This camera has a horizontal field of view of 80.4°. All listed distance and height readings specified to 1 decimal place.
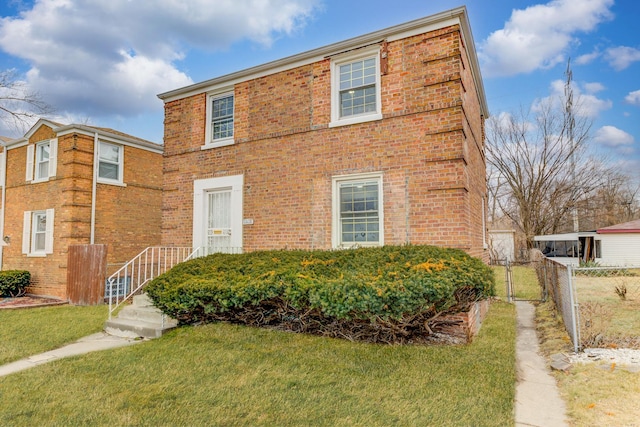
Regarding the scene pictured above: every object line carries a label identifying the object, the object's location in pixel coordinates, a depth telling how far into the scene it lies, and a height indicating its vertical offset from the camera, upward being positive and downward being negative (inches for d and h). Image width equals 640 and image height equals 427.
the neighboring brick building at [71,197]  514.6 +59.5
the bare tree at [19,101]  610.5 +221.0
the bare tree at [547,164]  1038.4 +204.6
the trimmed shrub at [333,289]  200.7 -30.6
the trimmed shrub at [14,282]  531.8 -63.8
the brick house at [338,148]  278.4 +76.5
